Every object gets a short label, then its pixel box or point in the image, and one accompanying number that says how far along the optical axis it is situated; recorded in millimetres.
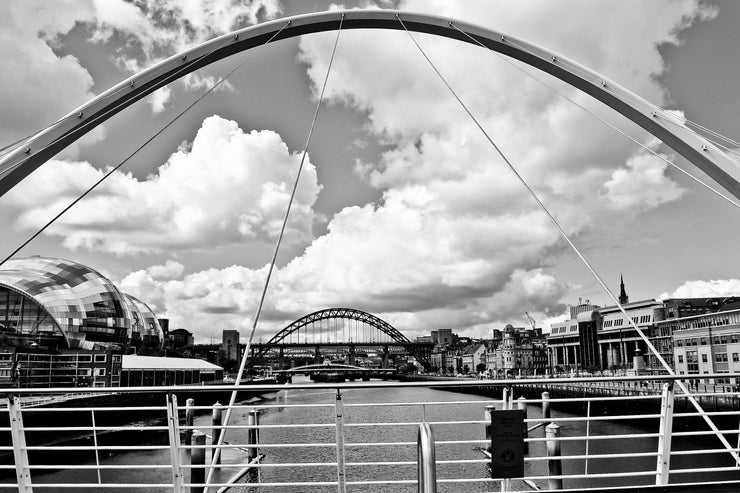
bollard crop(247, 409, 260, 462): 18552
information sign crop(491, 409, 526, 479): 5191
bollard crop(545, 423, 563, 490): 12320
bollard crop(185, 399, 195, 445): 22166
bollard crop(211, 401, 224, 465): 21519
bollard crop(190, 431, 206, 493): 15884
